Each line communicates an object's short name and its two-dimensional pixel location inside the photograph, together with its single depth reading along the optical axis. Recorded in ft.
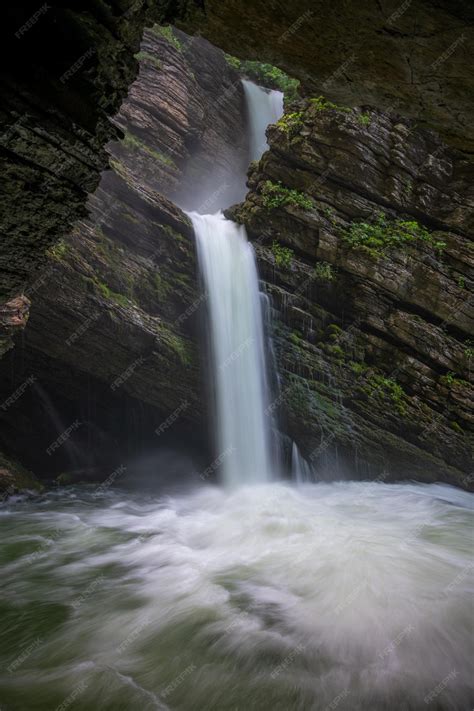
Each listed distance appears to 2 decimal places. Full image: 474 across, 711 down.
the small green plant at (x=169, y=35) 52.80
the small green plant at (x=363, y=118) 35.04
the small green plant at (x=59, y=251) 26.91
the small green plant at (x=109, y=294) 29.47
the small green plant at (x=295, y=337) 36.86
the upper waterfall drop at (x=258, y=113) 62.34
